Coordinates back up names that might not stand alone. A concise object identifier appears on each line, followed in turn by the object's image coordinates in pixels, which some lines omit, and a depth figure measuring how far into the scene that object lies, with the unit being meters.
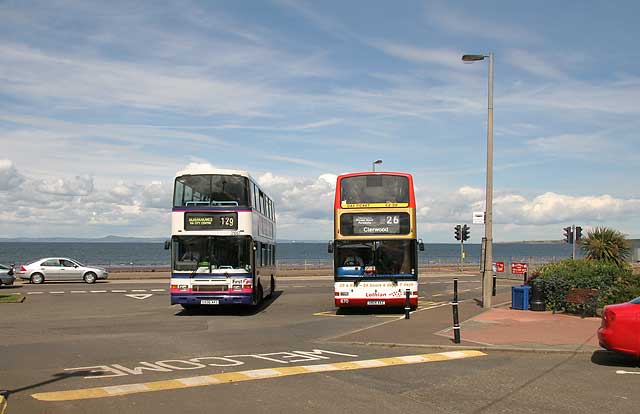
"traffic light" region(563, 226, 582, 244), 29.56
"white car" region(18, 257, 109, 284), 39.12
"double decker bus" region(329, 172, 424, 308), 19.95
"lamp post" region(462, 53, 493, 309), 20.95
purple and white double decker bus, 19.80
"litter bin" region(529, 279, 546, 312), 19.86
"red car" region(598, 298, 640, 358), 10.30
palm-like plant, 26.31
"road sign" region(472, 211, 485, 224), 21.34
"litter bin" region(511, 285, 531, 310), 20.36
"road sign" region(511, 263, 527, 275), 28.84
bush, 18.39
